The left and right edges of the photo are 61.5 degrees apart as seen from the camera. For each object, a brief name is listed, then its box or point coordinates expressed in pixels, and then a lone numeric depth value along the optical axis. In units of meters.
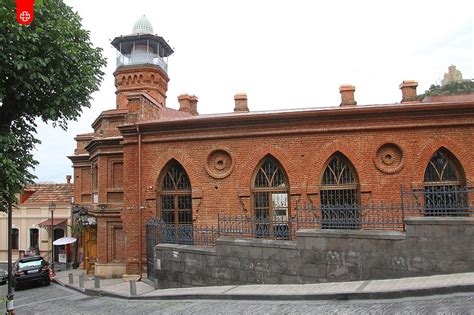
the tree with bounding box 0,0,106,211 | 7.96
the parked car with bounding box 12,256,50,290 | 18.95
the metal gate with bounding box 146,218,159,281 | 13.35
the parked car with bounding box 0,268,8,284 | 22.38
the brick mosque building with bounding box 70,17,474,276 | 12.98
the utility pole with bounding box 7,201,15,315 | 9.63
